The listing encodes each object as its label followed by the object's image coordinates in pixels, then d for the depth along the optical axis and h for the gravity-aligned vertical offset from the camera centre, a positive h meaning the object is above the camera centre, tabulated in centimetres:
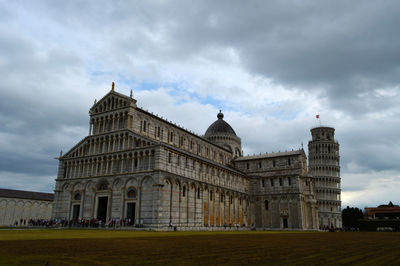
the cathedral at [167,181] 4647 +543
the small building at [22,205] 6525 +81
